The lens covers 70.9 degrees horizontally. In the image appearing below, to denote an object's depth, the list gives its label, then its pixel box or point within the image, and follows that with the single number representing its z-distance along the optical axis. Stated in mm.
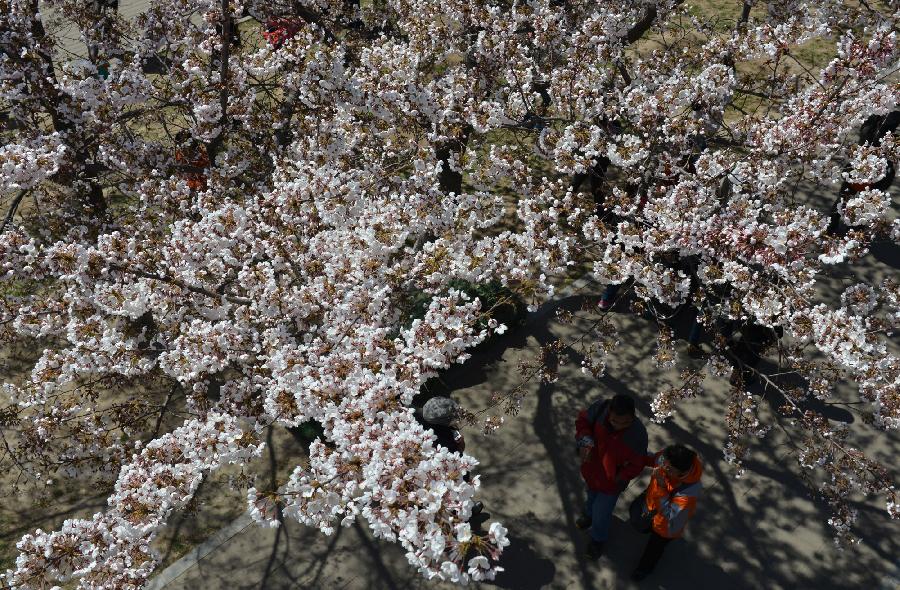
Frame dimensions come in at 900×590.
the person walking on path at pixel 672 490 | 5082
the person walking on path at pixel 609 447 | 5191
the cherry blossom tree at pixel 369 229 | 4641
